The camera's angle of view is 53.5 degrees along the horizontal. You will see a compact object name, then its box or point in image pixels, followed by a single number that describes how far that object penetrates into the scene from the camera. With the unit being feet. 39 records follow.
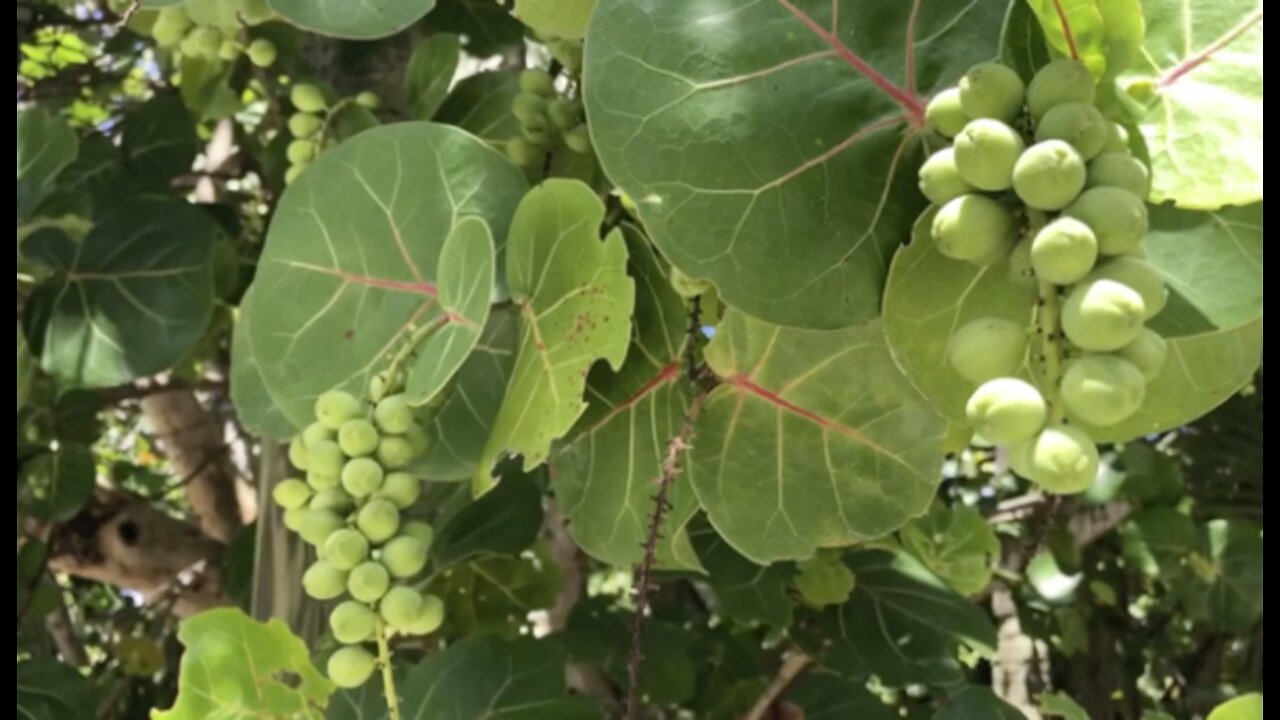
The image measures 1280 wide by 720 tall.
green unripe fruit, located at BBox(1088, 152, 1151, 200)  1.41
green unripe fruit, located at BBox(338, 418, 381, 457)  2.24
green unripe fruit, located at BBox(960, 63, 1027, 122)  1.50
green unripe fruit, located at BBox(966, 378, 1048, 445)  1.30
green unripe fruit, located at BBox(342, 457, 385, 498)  2.22
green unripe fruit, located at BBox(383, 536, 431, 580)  2.20
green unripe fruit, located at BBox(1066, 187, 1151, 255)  1.35
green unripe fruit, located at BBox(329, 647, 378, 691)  2.23
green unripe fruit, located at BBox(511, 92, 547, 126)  2.80
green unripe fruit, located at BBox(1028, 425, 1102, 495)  1.28
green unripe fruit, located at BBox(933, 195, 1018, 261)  1.45
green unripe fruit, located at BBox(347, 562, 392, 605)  2.16
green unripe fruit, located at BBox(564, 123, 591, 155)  2.77
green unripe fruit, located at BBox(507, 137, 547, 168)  2.84
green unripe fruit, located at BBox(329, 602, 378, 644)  2.18
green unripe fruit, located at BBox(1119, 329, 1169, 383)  1.34
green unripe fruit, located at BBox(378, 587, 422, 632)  2.19
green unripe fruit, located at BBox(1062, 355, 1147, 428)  1.27
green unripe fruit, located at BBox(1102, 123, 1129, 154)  1.46
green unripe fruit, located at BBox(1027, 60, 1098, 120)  1.48
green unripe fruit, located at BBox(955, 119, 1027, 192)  1.42
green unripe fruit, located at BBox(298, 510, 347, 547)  2.23
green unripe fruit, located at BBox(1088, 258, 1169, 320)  1.35
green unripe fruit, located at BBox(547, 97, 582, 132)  2.77
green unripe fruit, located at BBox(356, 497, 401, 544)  2.21
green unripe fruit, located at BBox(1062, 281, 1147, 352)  1.28
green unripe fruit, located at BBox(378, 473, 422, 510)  2.27
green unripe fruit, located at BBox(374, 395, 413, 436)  2.28
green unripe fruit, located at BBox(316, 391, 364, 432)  2.28
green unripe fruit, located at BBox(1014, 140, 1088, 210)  1.37
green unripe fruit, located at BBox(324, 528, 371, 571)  2.16
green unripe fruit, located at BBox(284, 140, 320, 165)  3.25
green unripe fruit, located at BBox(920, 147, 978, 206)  1.49
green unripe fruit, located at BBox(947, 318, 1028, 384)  1.42
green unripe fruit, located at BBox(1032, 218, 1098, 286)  1.33
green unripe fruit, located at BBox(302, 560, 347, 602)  2.17
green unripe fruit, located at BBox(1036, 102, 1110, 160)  1.42
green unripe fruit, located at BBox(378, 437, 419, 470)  2.29
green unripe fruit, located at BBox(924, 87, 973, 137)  1.59
